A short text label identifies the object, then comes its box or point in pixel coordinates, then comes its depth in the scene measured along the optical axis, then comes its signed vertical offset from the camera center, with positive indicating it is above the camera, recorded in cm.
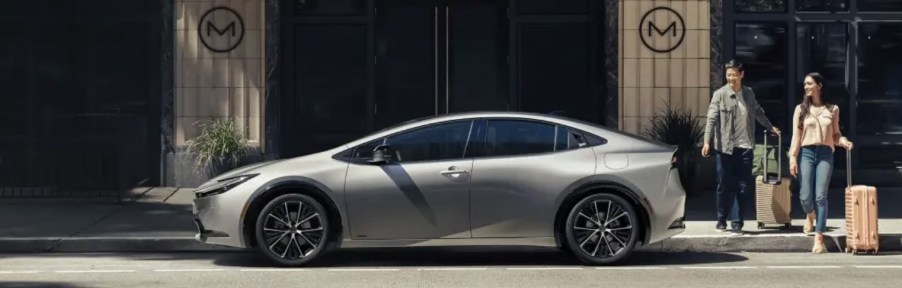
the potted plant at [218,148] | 1789 -45
